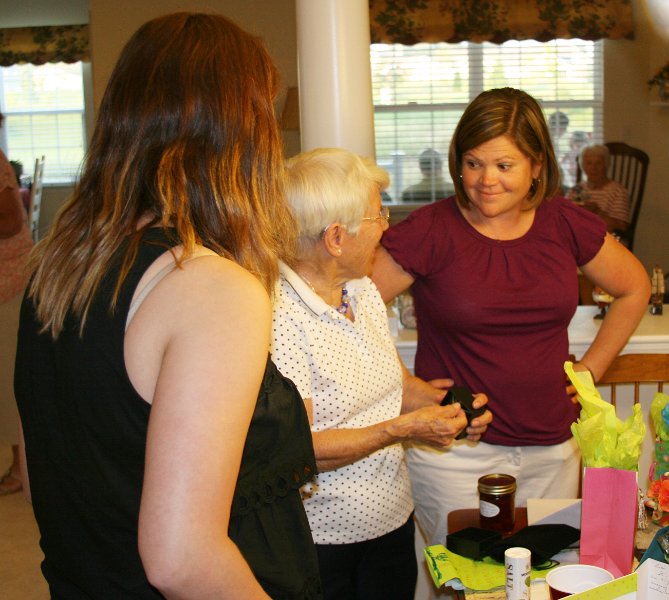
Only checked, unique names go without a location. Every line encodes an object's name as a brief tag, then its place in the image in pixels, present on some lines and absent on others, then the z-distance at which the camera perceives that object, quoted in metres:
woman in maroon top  1.98
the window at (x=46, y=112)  8.91
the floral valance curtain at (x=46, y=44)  8.48
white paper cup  1.23
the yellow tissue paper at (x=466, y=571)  1.40
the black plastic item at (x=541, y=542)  1.44
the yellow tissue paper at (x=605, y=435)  1.32
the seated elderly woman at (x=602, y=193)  6.54
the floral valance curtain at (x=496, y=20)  7.18
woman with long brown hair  0.85
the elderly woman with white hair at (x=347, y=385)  1.63
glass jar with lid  1.58
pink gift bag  1.35
